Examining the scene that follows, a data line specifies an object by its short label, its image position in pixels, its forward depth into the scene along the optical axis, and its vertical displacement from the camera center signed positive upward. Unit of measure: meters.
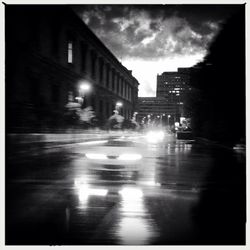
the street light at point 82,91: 27.28 +3.14
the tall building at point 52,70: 17.04 +4.28
